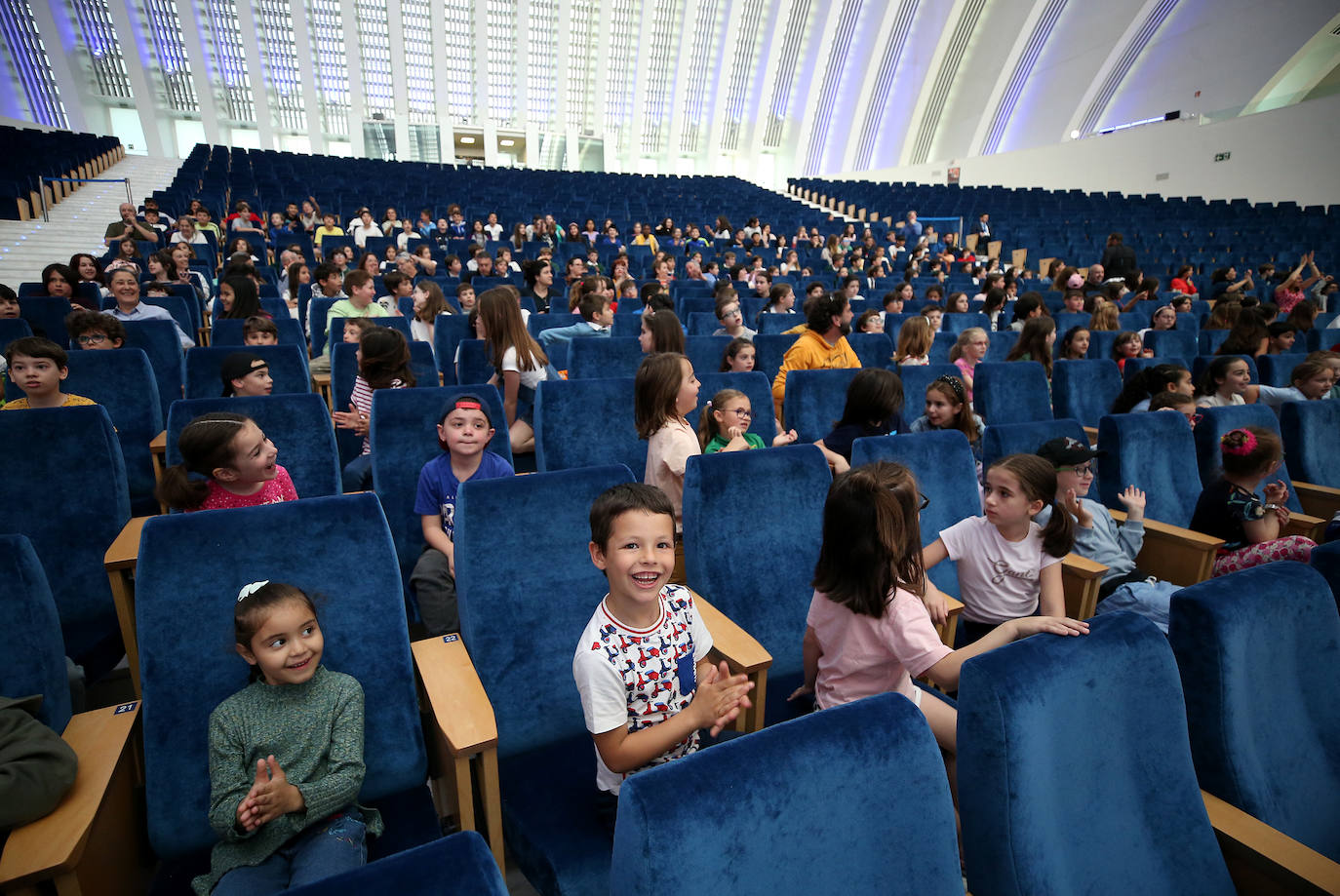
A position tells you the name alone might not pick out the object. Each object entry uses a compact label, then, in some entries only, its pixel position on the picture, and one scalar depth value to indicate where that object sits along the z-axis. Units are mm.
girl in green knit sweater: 1035
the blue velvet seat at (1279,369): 3721
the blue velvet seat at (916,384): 3234
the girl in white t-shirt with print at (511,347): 3076
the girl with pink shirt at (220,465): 1593
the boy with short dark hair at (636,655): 1041
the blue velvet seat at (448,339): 4066
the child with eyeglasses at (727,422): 2273
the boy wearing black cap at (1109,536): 1829
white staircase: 6766
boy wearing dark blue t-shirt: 1780
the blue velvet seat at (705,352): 3734
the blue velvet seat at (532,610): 1346
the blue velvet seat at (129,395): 2539
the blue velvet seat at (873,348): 3889
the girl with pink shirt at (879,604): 1192
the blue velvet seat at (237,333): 3703
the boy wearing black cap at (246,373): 2420
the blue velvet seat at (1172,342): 4277
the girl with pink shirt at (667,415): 2010
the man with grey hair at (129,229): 6406
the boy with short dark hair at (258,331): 3289
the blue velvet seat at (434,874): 559
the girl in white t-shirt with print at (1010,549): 1565
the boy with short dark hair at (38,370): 2100
